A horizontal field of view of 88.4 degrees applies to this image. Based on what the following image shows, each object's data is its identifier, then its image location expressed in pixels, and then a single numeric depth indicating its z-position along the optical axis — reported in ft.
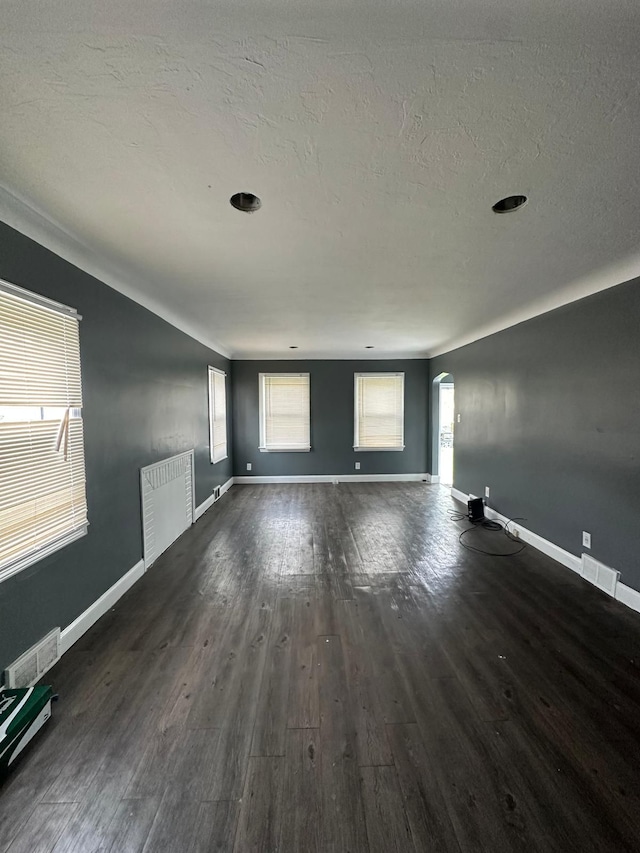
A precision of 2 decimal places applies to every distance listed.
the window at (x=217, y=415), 16.51
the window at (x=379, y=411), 21.06
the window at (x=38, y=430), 5.13
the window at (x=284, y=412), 20.80
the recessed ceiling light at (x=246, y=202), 5.05
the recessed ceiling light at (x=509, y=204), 5.08
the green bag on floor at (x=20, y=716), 4.16
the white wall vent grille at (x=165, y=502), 9.64
